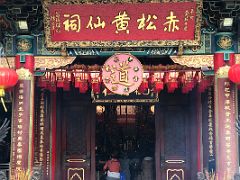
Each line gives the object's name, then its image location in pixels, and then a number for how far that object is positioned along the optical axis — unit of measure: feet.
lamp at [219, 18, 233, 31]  27.98
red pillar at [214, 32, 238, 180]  27.63
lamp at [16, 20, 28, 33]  28.42
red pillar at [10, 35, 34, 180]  28.17
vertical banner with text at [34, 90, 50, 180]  34.45
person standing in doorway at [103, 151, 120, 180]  35.06
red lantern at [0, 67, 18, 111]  26.66
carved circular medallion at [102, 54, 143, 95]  27.37
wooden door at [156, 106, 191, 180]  35.60
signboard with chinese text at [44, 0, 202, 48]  27.66
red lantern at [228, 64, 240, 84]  26.78
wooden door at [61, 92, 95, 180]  35.88
